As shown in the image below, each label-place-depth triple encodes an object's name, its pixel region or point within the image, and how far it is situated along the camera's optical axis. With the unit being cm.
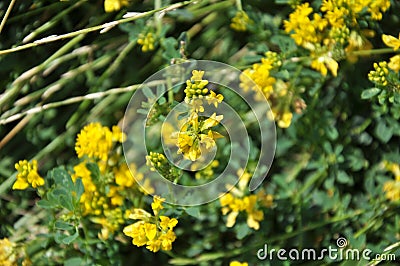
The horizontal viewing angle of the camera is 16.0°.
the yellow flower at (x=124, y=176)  61
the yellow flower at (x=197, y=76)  57
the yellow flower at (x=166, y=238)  58
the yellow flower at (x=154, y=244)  58
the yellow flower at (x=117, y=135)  63
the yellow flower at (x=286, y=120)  63
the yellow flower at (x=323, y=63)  62
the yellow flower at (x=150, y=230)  58
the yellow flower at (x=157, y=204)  58
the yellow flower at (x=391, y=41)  61
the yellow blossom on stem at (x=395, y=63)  61
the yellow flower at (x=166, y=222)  58
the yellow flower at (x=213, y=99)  57
